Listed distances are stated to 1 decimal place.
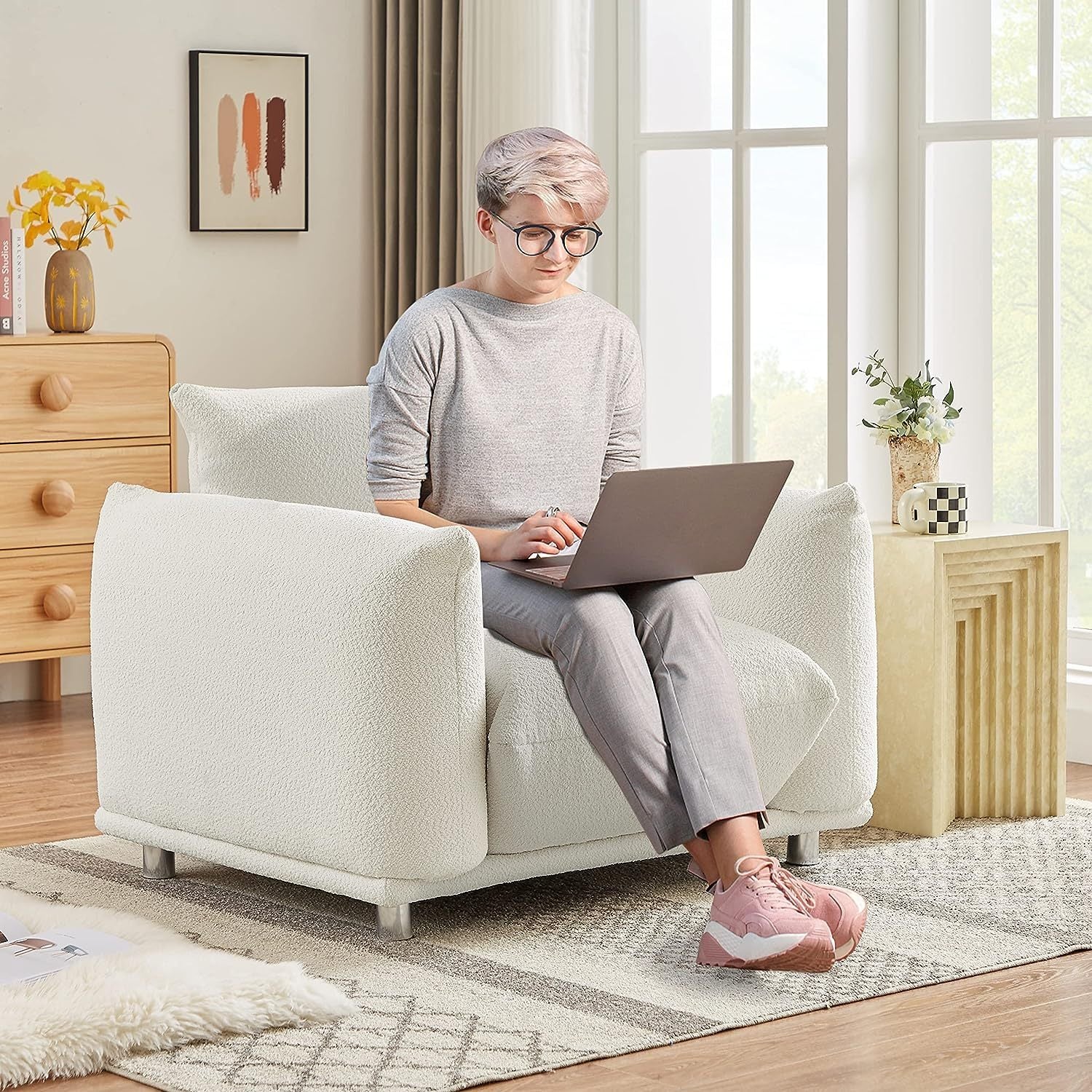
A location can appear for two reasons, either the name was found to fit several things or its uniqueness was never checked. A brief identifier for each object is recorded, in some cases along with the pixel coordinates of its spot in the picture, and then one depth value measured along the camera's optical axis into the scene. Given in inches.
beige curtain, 301.0
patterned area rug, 136.3
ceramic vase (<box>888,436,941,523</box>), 216.7
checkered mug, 208.8
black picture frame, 298.0
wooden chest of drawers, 264.8
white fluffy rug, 133.6
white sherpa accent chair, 158.7
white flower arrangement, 216.4
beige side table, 205.4
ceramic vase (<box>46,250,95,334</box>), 273.1
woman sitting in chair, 156.3
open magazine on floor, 146.3
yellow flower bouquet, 272.3
